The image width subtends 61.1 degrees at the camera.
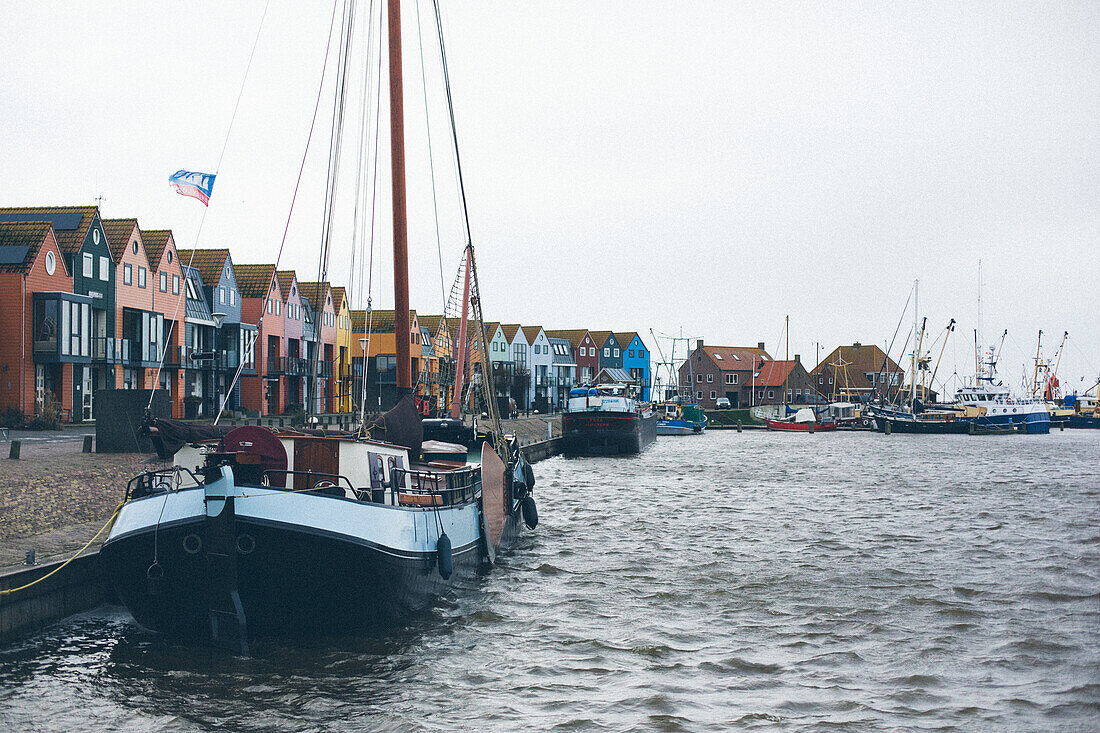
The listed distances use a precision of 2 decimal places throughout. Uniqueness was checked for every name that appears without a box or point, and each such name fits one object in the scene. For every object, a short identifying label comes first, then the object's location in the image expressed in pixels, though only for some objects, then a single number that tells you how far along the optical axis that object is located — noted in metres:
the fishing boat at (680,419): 96.06
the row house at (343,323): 85.38
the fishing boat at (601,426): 59.09
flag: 25.14
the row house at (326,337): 81.81
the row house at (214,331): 64.94
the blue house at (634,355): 152.59
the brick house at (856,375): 146.25
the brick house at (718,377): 145.12
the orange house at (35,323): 47.03
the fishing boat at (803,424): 104.88
